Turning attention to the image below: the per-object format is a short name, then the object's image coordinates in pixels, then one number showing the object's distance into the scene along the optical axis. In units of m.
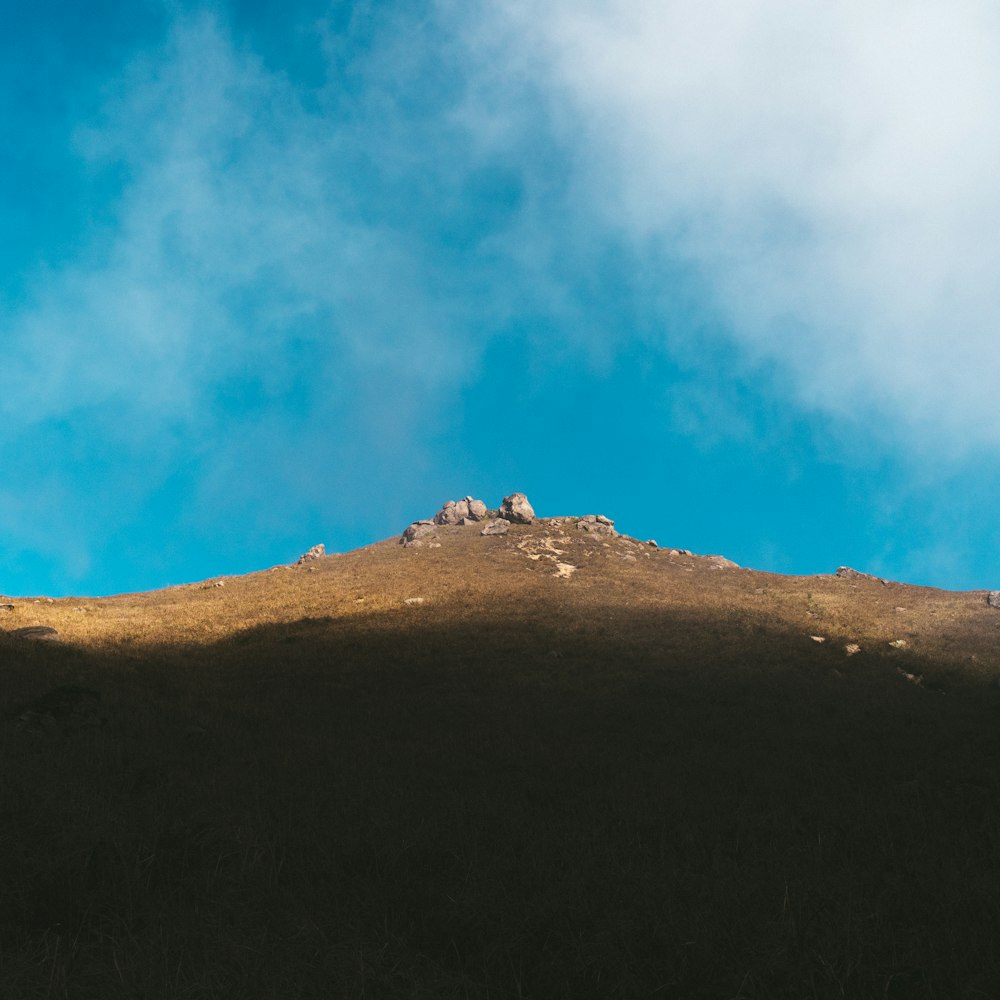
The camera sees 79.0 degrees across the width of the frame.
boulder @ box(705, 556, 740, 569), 59.91
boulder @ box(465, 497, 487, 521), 77.81
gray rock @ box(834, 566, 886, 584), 55.70
